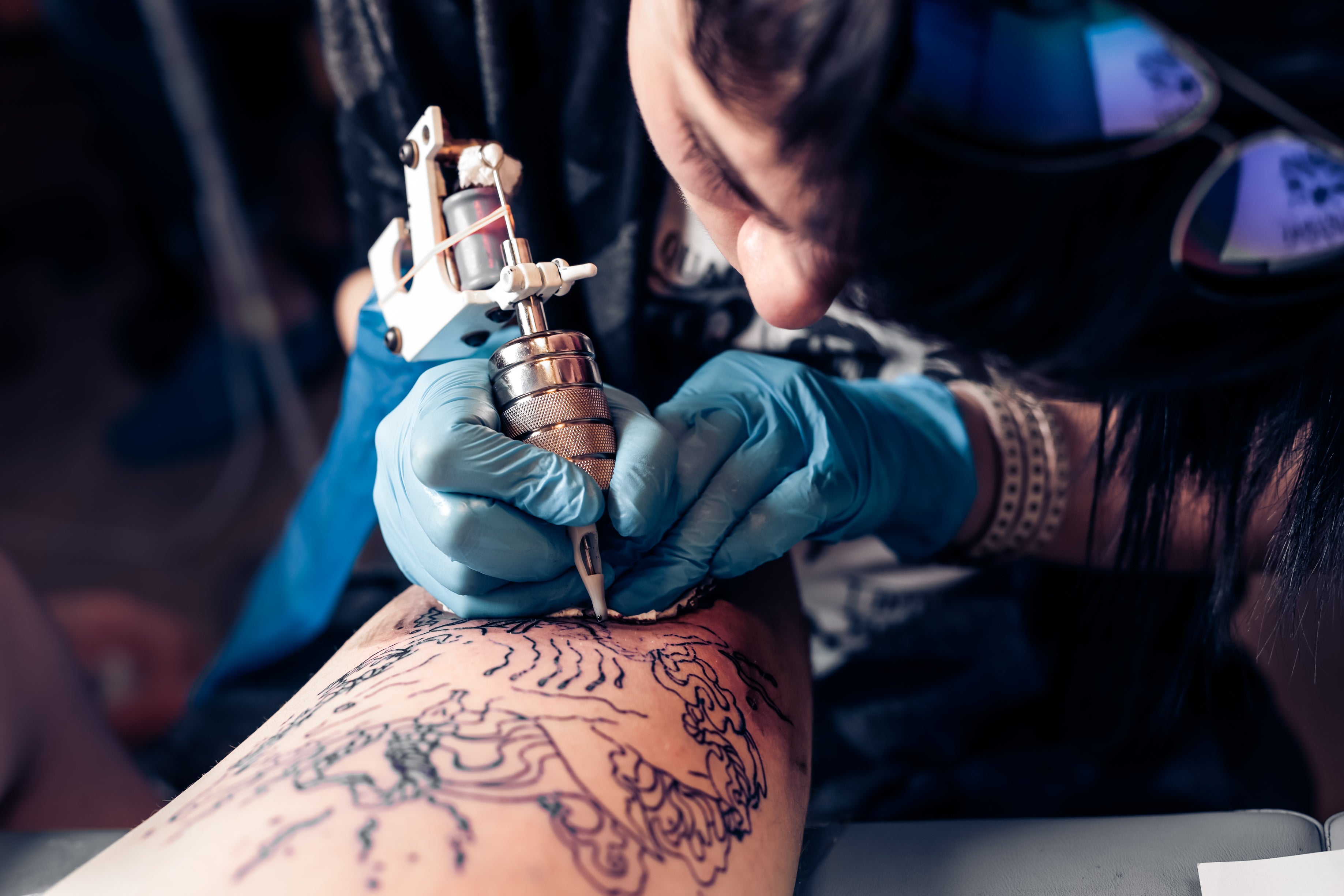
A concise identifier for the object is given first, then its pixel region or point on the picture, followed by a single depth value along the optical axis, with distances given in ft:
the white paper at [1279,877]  1.73
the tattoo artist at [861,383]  1.53
